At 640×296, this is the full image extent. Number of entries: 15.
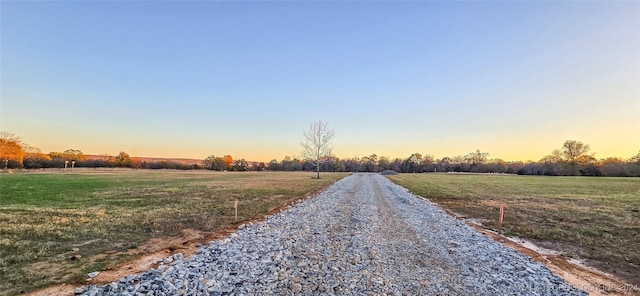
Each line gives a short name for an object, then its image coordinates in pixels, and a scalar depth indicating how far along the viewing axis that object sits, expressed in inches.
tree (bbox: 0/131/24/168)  3282.5
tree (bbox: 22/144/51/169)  3894.9
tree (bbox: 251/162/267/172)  6102.4
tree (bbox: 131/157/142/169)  5701.3
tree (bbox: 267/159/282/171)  6294.3
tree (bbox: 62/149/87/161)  5069.9
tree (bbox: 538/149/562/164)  4904.5
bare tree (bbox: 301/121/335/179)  2453.2
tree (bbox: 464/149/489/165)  6946.4
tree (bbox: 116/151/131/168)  5425.7
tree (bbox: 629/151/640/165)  3930.6
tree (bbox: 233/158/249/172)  5774.6
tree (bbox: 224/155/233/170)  6067.9
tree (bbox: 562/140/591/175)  4493.9
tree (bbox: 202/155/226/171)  6028.5
